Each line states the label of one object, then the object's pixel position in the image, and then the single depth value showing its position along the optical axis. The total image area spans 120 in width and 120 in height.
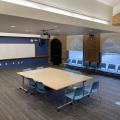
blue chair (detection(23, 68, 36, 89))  5.59
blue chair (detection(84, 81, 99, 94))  5.20
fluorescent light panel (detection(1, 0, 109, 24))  3.51
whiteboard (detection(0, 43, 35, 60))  10.99
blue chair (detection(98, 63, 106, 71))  9.62
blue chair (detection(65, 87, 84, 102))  4.58
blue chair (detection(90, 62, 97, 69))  9.84
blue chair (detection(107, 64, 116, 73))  9.17
